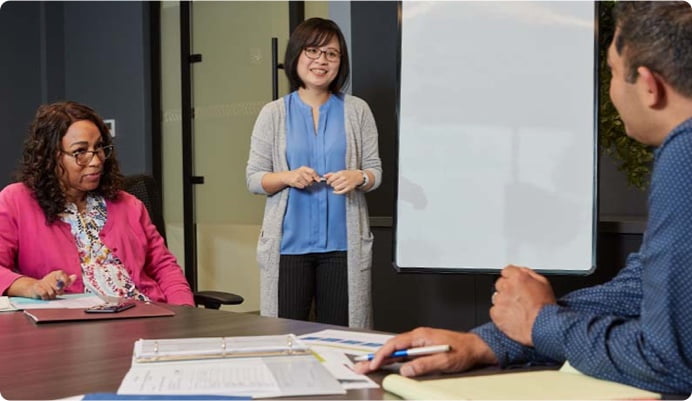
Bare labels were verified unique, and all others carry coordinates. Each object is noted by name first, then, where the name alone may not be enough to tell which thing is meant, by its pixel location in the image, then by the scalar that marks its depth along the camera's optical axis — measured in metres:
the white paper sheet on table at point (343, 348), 1.06
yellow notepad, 0.96
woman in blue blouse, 2.68
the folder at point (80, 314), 1.64
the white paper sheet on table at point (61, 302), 1.81
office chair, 2.46
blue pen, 1.11
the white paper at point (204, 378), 0.98
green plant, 2.64
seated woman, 2.10
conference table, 1.08
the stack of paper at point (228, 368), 0.99
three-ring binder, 1.19
